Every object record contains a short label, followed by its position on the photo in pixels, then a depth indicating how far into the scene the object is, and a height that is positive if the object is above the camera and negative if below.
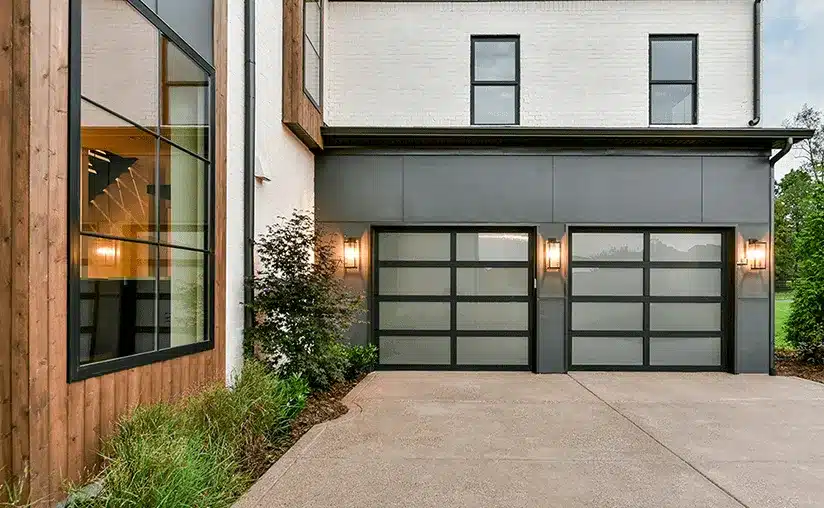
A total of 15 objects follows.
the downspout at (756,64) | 9.50 +3.11
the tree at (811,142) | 29.53 +5.83
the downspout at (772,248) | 9.15 +0.14
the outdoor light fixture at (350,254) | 9.35 +0.02
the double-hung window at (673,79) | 9.69 +2.92
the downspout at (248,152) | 6.44 +1.12
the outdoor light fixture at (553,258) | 9.27 -0.03
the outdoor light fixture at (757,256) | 9.20 +0.02
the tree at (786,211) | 20.75 +2.10
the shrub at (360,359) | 8.58 -1.54
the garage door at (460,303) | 9.46 -0.77
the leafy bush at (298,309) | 6.59 -0.62
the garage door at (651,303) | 9.41 -0.73
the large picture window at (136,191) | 3.79 +0.48
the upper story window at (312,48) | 8.47 +3.10
